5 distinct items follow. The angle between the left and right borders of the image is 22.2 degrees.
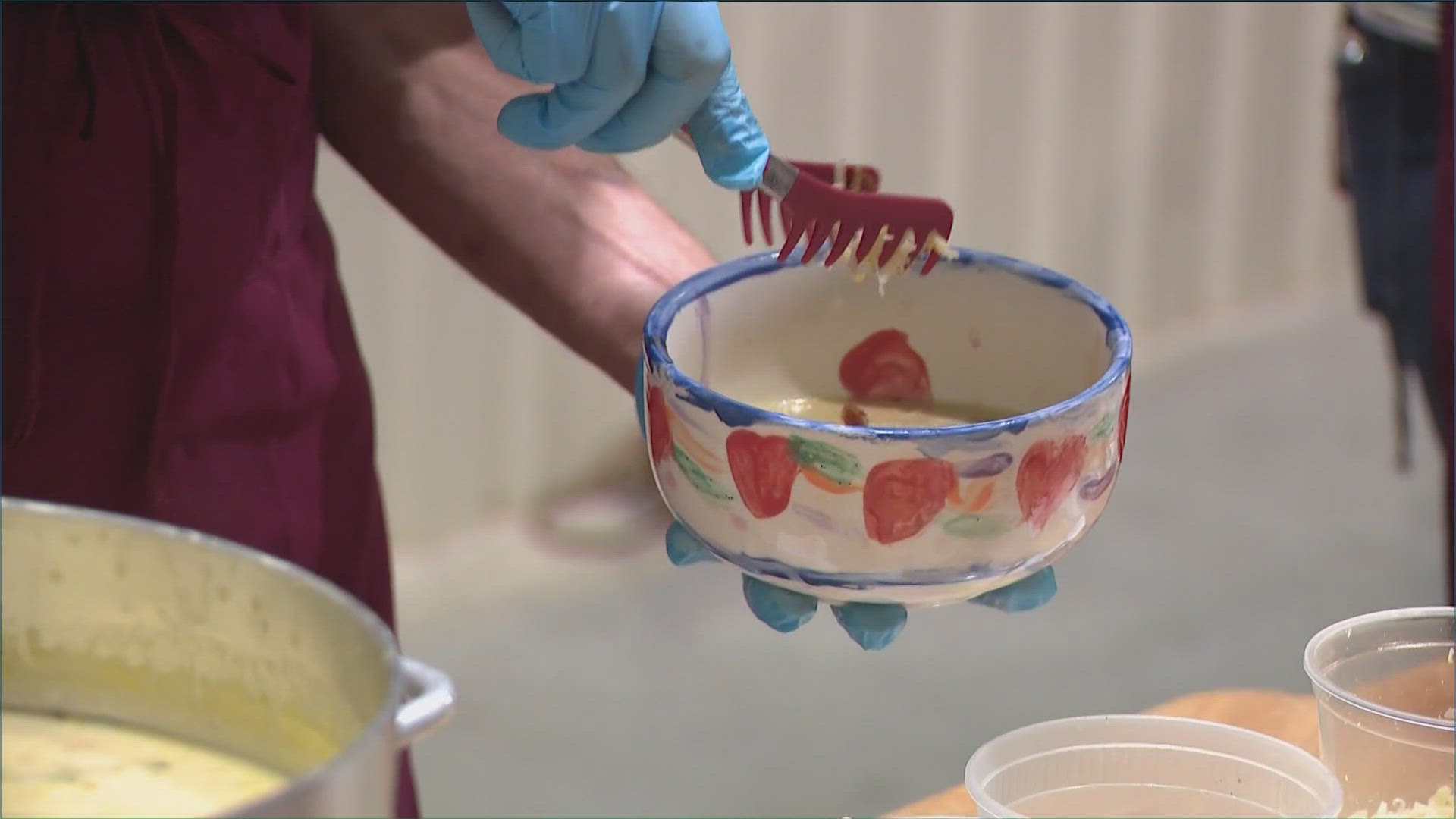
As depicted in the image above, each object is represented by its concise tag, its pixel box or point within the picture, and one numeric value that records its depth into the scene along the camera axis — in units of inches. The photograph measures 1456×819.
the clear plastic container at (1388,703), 48.8
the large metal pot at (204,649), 42.0
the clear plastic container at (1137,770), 48.8
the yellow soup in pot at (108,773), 44.5
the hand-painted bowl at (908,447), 48.4
